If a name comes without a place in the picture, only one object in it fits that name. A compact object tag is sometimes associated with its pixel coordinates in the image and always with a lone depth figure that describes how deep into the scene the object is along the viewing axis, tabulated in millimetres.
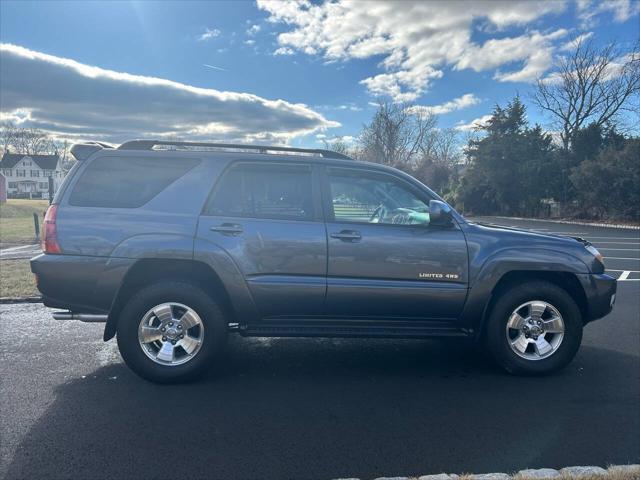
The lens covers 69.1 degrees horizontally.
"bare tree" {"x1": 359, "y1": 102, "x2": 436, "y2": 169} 53625
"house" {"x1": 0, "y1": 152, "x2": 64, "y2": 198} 66500
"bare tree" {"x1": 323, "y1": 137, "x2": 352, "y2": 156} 55156
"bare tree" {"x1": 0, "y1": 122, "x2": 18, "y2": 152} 68938
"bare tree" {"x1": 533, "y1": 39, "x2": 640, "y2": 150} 32188
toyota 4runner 3977
